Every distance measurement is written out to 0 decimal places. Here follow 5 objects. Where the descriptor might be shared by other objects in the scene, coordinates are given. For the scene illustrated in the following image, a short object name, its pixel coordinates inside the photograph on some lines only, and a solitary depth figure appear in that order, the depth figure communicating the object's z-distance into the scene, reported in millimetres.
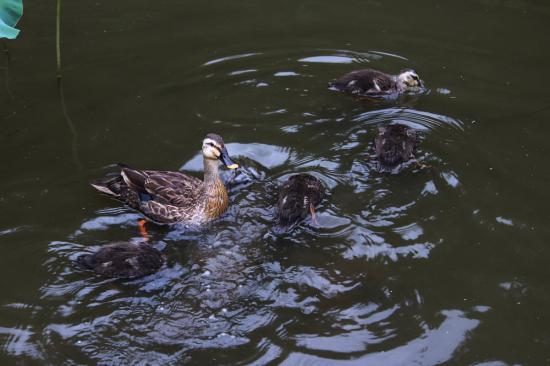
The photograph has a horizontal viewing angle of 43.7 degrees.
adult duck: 5387
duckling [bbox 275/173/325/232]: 5105
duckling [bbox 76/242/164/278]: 4660
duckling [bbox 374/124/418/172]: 5652
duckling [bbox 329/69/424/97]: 6730
